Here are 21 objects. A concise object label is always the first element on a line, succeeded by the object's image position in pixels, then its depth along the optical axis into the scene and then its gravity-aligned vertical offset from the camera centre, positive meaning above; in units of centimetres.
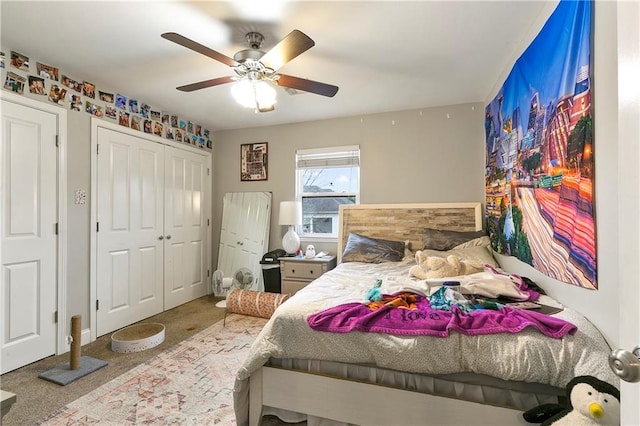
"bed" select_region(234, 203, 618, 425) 121 -74
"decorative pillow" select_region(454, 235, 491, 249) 288 -30
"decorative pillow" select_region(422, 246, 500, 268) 261 -38
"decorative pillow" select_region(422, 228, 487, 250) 299 -26
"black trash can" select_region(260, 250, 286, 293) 364 -73
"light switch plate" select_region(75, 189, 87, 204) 264 +15
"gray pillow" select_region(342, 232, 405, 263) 304 -40
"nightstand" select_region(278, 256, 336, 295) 338 -67
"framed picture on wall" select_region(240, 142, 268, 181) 414 +74
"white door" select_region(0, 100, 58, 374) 216 -17
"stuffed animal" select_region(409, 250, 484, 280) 217 -42
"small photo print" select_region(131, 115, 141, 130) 316 +99
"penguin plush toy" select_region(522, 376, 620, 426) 98 -66
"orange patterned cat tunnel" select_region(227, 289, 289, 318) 304 -93
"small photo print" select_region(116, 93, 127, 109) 299 +115
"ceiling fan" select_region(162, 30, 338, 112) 162 +95
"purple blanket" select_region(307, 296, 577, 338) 128 -51
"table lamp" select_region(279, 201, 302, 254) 369 -10
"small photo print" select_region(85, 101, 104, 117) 273 +98
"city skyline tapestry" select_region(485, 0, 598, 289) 134 +35
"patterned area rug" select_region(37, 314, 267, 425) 169 -118
